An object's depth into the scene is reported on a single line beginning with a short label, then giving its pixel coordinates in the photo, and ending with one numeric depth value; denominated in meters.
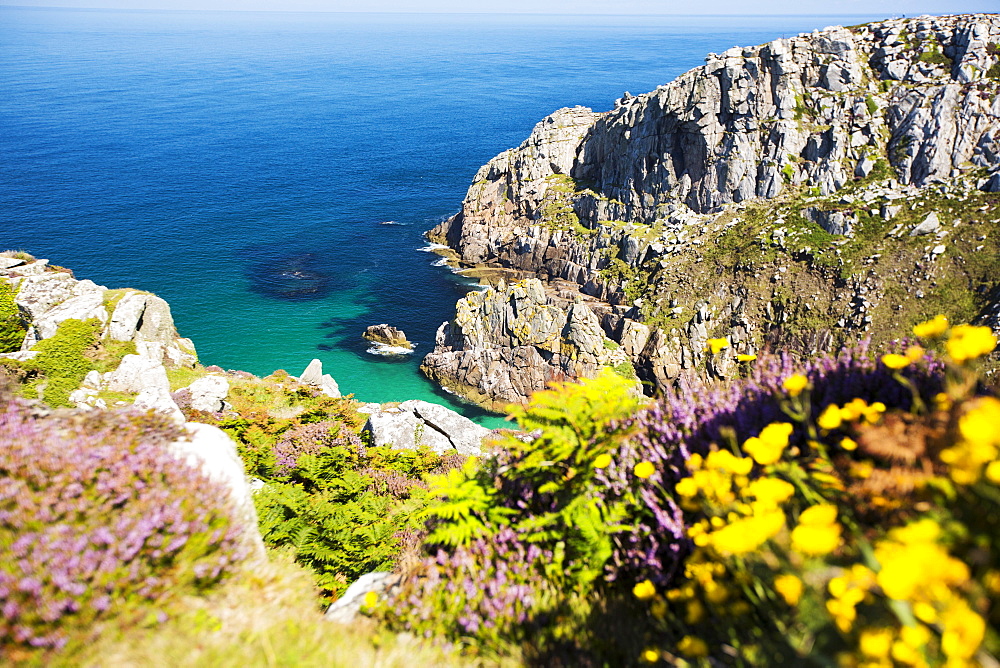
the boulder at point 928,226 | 54.62
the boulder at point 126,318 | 22.56
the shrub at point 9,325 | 19.58
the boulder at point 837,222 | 58.50
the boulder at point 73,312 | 20.64
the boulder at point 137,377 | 16.59
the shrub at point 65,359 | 15.88
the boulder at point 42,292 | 22.80
